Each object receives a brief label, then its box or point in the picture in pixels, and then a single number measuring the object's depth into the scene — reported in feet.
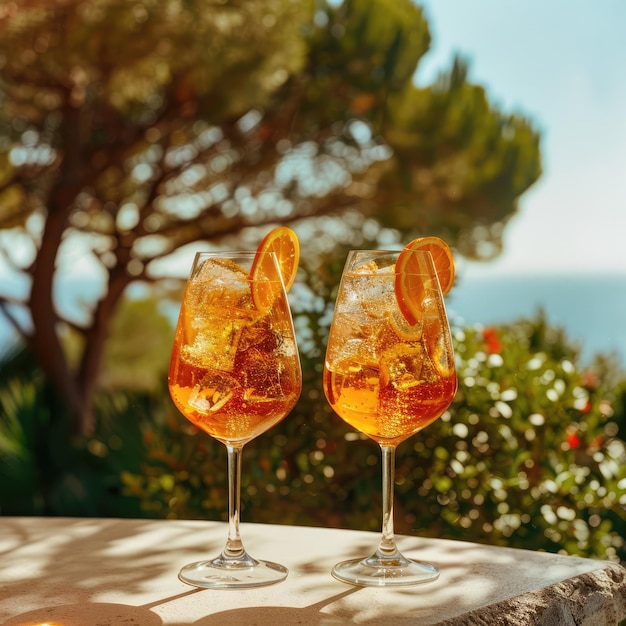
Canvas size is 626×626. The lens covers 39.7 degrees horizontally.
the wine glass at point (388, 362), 3.55
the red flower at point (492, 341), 8.25
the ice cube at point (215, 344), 3.52
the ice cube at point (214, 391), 3.52
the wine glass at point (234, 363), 3.52
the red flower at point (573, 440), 7.57
